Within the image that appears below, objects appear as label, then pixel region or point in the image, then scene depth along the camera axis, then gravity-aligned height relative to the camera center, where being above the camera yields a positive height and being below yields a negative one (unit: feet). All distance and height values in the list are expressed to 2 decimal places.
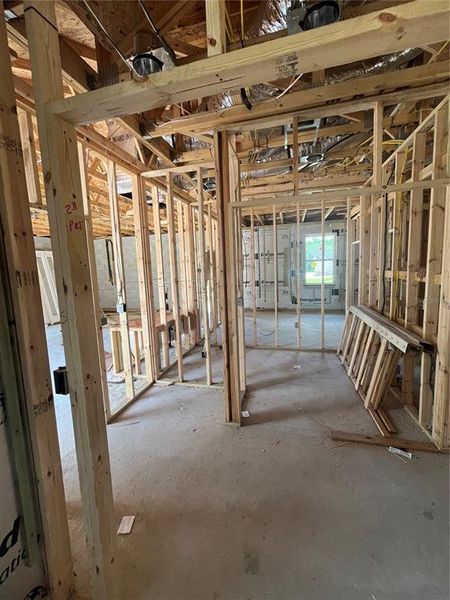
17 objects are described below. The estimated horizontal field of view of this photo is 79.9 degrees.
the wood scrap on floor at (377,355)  7.59 -3.35
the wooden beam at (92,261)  7.55 +0.33
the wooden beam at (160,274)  11.52 -0.20
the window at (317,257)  24.84 +0.57
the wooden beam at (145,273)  10.43 -0.11
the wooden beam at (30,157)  5.47 +2.49
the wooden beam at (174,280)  11.18 -0.47
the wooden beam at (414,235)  7.99 +0.72
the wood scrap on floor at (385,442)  6.87 -4.80
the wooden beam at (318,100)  5.98 +4.01
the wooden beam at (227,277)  7.66 -0.30
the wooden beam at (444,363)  6.48 -2.63
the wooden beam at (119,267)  8.78 +0.15
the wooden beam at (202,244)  10.31 +0.93
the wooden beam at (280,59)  2.10 +1.82
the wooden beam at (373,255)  11.66 +0.24
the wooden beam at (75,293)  2.98 -0.24
